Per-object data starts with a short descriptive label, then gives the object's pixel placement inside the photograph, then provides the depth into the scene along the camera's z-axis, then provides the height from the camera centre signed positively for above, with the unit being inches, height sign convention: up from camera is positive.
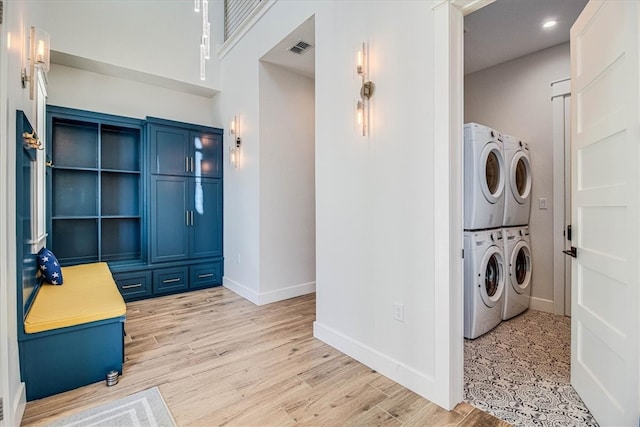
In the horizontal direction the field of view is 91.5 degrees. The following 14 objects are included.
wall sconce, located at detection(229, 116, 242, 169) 159.2 +35.0
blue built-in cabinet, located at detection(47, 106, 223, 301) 147.9 +7.1
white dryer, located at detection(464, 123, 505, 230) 101.4 +10.8
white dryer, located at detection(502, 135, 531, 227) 117.7 +11.9
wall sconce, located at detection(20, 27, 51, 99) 79.0 +41.8
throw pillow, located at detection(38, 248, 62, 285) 100.3 -17.9
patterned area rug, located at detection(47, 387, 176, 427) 64.4 -43.4
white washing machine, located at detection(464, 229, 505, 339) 101.4 -24.0
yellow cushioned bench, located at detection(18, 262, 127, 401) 72.6 -31.8
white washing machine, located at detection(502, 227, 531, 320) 117.0 -23.4
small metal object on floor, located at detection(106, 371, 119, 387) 78.1 -41.5
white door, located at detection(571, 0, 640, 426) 51.9 +0.4
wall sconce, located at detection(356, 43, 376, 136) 87.1 +33.4
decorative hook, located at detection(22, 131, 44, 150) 71.7 +17.6
